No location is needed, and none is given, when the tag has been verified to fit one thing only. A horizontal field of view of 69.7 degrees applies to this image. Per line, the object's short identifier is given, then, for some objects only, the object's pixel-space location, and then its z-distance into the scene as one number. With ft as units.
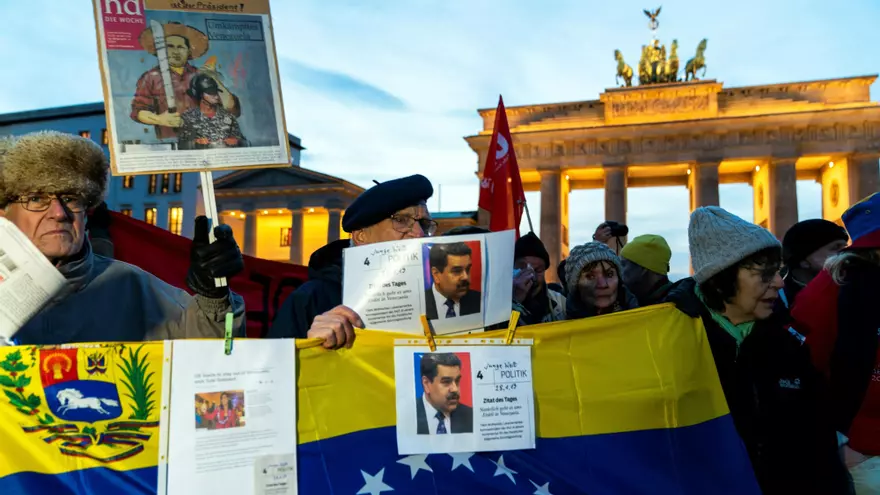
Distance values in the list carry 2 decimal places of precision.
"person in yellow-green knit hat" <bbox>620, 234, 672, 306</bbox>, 15.69
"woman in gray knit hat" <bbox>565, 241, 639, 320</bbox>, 12.81
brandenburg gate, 111.24
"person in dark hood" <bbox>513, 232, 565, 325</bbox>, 15.43
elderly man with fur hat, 6.84
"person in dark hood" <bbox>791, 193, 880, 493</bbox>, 8.42
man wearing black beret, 8.54
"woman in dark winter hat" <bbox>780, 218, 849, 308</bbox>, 15.03
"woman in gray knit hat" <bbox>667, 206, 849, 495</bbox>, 8.21
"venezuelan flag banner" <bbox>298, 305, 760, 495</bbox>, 6.74
